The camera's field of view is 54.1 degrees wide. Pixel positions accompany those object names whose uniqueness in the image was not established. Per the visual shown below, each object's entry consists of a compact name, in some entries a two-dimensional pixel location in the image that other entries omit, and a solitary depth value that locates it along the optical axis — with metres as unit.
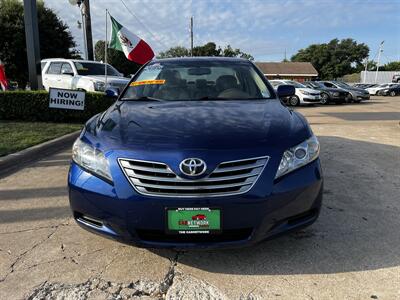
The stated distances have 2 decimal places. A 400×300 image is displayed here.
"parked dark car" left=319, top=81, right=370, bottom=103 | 23.03
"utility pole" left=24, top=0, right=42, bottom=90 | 11.20
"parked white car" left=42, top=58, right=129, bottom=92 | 12.02
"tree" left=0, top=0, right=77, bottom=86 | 25.69
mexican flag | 12.09
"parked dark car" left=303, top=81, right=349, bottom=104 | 21.91
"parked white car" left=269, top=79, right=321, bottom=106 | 20.33
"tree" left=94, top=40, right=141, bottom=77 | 47.69
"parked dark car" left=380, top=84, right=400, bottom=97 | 35.22
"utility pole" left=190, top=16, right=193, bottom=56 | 46.88
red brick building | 71.88
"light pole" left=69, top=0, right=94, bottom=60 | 15.56
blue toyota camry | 2.50
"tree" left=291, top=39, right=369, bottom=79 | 92.00
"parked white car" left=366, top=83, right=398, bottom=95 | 35.78
